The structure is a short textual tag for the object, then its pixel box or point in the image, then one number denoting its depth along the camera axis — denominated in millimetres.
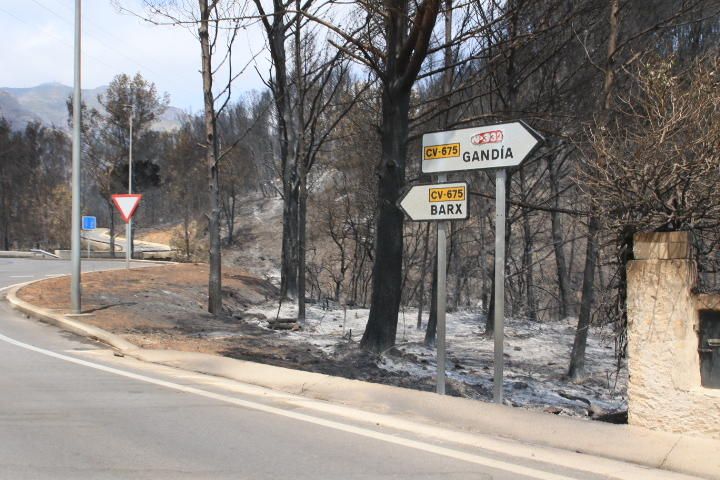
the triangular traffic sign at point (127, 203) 16922
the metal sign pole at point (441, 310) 6605
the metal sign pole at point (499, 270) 6113
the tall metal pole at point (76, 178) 13289
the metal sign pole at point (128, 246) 24286
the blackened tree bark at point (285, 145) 19594
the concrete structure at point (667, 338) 5066
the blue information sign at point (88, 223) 26453
